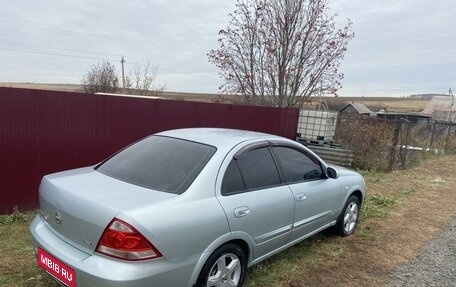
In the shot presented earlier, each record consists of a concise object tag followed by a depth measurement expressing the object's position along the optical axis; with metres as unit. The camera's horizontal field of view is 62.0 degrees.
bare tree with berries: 13.04
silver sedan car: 2.50
